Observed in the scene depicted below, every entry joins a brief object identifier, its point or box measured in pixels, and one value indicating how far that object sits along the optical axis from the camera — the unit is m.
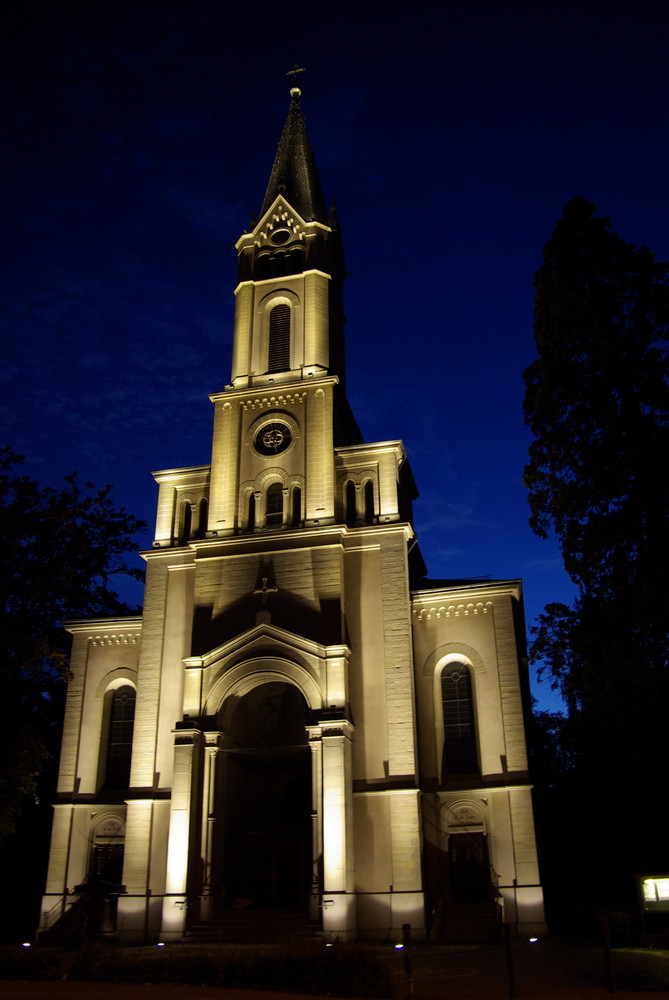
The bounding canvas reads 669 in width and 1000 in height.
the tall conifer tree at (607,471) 19.22
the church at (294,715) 27.03
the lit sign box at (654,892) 20.70
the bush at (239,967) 15.41
